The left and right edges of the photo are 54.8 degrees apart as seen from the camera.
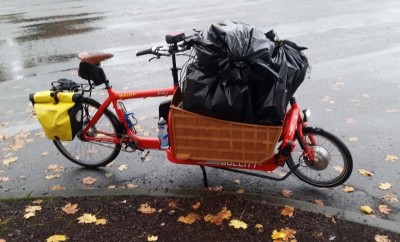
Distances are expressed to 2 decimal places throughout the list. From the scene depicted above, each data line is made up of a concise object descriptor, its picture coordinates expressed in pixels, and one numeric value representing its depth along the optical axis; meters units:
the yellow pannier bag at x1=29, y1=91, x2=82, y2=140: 3.93
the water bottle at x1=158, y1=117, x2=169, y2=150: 3.74
